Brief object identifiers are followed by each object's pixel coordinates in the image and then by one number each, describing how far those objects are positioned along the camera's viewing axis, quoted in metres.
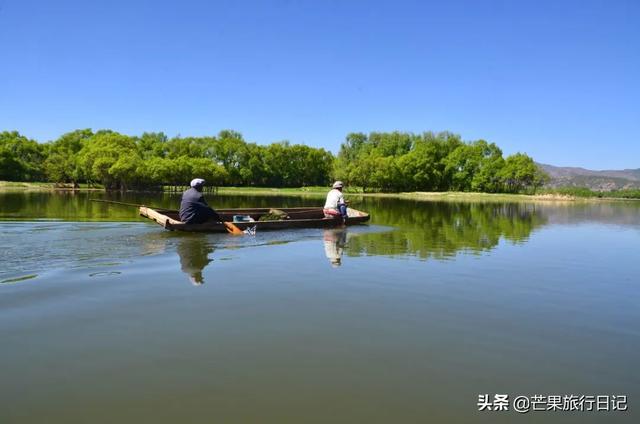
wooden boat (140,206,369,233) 17.62
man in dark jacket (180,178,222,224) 17.48
